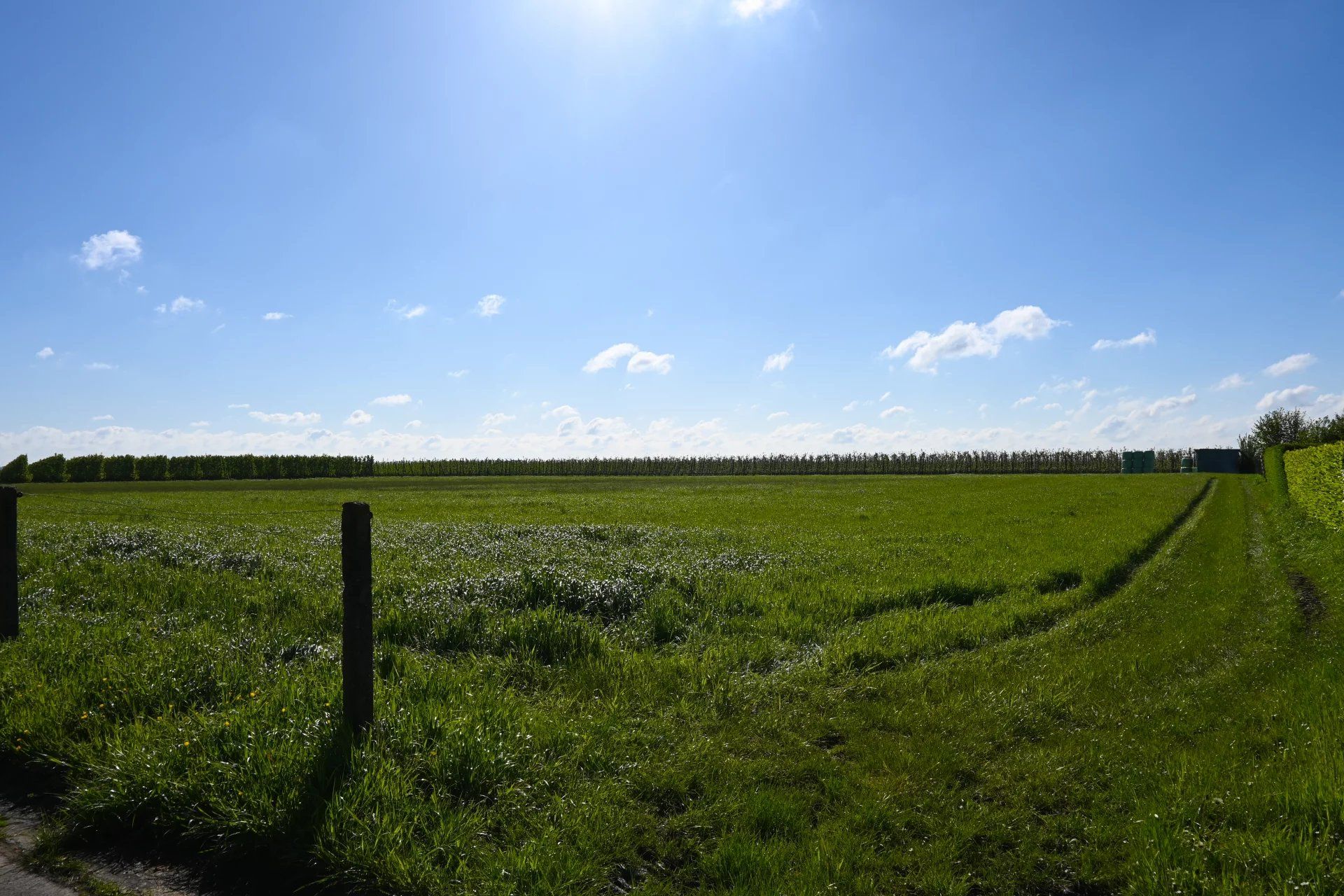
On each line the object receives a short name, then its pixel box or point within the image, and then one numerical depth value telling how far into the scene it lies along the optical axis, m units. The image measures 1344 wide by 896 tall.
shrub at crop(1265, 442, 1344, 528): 18.59
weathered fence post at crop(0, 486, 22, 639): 8.25
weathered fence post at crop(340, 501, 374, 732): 5.28
